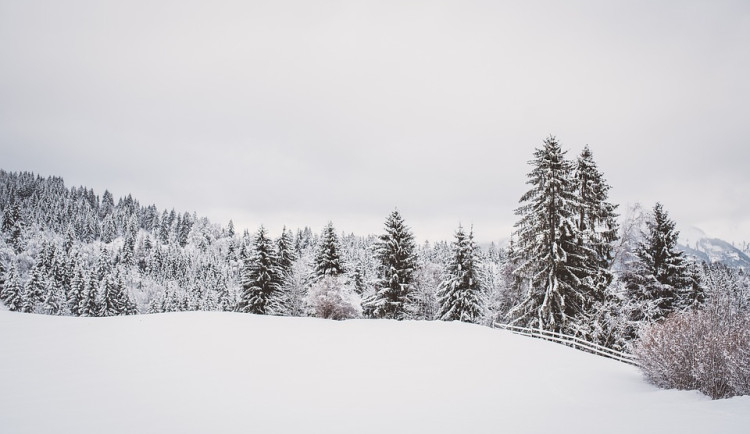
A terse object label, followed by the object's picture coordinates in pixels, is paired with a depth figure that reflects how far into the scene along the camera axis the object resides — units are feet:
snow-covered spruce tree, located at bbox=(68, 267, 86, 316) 220.51
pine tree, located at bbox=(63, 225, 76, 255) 457.43
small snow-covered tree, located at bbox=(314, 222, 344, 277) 126.41
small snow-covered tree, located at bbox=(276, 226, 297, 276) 138.10
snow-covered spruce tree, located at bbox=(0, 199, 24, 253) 430.20
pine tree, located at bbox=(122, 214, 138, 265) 498.69
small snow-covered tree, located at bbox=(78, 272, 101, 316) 206.44
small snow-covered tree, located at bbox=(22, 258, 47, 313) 214.34
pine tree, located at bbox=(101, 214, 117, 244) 603.67
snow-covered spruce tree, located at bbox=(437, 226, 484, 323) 111.96
